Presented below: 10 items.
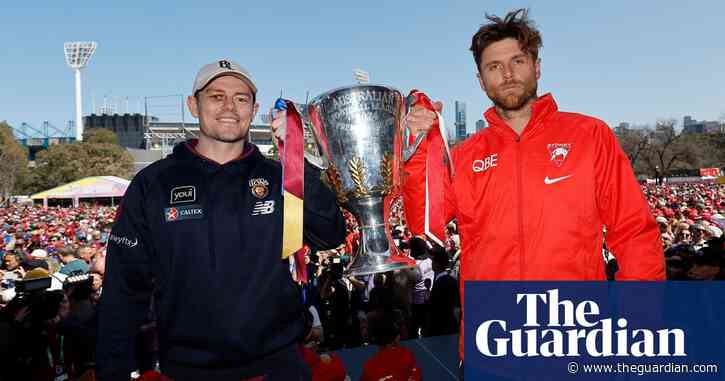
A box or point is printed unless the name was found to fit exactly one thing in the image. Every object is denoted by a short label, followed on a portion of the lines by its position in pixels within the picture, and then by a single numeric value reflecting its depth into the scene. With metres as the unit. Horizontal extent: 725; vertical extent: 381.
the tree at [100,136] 70.00
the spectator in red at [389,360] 4.25
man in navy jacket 2.04
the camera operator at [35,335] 4.28
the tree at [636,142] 67.12
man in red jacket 2.01
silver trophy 2.31
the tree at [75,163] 55.12
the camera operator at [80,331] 4.96
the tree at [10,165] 56.28
